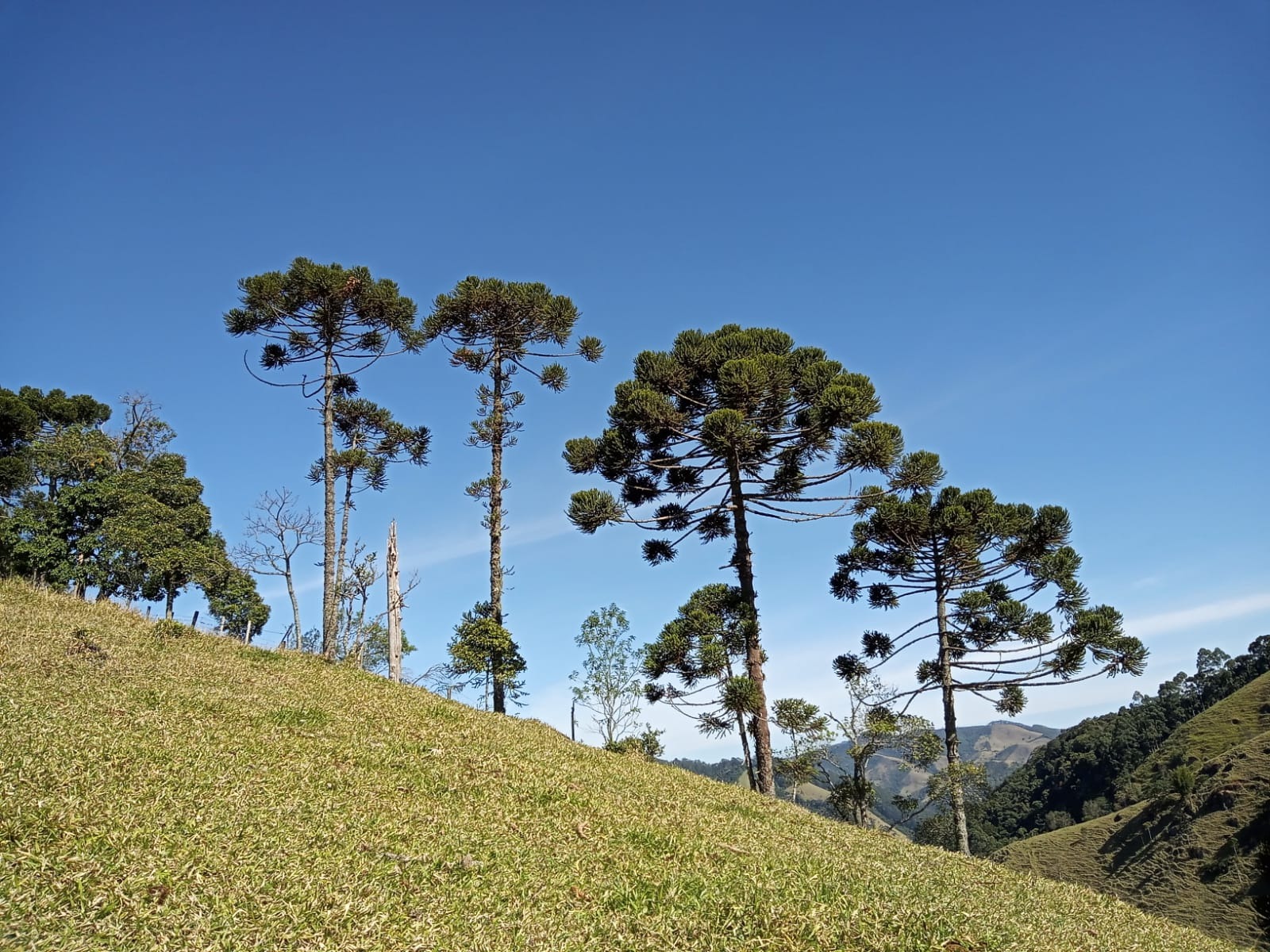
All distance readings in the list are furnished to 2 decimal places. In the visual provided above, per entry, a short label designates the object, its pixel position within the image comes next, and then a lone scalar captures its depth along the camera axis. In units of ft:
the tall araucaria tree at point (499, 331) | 85.46
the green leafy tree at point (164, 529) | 121.29
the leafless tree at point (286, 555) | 110.11
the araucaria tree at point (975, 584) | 80.89
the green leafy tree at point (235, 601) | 143.95
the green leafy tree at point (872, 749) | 79.46
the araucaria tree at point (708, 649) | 65.21
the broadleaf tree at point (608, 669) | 124.77
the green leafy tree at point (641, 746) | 68.28
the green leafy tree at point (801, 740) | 69.15
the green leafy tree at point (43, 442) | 125.39
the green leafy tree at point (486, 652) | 74.38
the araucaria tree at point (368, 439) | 101.09
